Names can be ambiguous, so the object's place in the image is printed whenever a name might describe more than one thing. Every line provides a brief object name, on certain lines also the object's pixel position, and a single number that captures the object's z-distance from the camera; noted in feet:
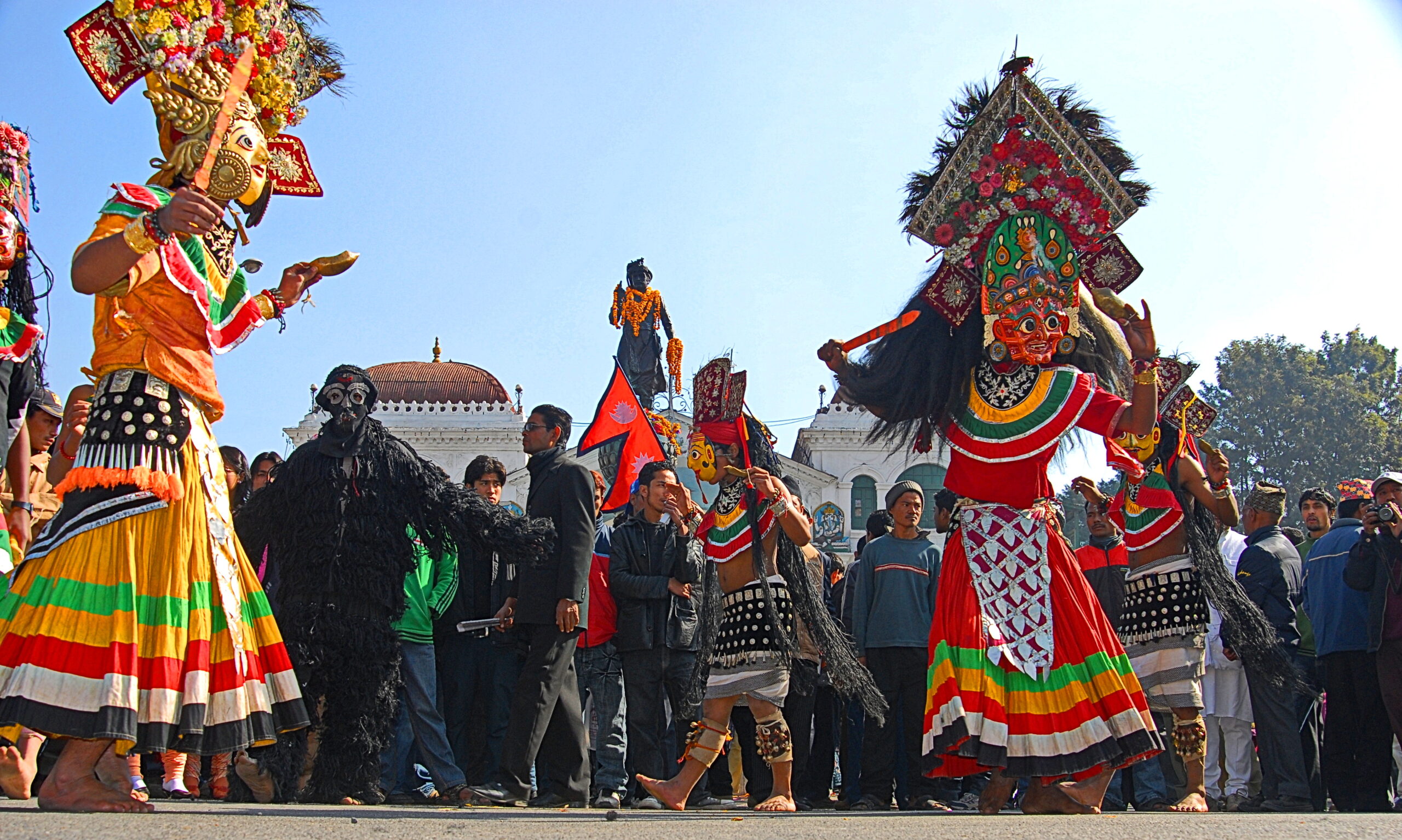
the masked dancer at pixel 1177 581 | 21.17
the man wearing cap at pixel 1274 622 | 25.46
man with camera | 23.80
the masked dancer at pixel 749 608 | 20.35
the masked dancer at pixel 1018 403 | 16.99
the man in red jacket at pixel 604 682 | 25.31
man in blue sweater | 24.73
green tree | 189.37
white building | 146.30
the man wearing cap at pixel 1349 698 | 24.18
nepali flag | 34.76
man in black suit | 19.70
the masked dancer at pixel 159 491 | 13.26
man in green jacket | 21.68
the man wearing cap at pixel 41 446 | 20.53
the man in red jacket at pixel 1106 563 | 27.84
